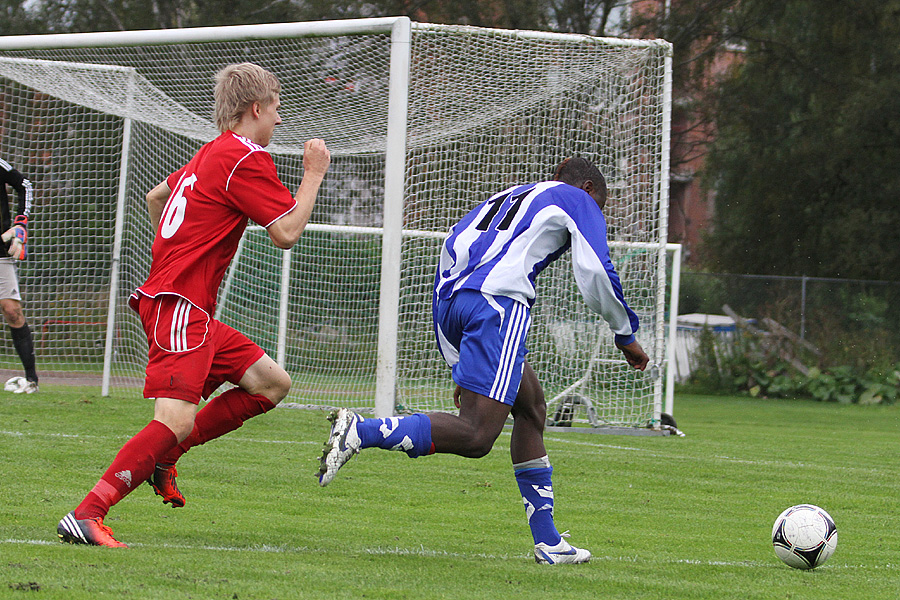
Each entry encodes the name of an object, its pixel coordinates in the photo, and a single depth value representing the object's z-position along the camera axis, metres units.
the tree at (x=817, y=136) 37.62
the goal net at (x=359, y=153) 19.25
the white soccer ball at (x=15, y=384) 21.08
